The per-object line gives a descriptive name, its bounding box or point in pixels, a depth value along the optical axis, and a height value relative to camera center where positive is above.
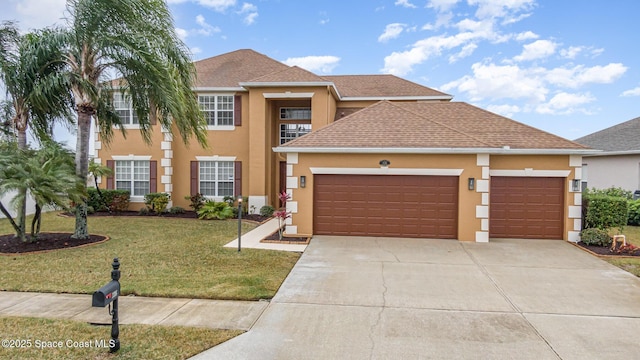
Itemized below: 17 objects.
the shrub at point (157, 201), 15.86 -1.40
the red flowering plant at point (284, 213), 10.84 -1.27
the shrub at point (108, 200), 16.25 -1.38
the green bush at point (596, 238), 10.38 -1.79
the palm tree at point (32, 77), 9.36 +2.47
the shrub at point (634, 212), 15.11 -1.48
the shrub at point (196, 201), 16.38 -1.38
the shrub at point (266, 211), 15.81 -1.74
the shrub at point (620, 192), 14.71 -0.68
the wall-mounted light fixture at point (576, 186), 11.06 -0.29
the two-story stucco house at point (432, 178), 10.95 -0.10
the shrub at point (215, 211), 14.89 -1.71
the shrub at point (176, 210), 16.02 -1.78
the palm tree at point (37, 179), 8.73 -0.25
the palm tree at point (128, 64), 9.01 +2.93
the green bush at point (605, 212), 10.77 -1.07
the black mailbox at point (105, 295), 3.78 -1.38
